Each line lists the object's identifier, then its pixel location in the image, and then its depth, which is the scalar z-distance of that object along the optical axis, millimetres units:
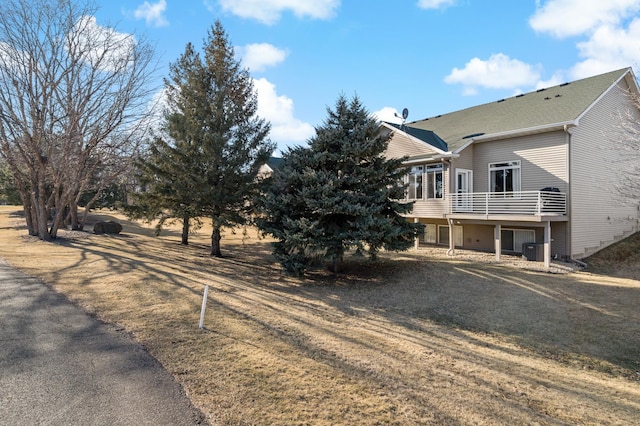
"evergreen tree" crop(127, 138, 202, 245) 14508
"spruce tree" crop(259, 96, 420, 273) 11070
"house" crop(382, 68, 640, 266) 15172
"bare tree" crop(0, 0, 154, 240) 16469
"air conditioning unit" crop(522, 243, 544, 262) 14560
